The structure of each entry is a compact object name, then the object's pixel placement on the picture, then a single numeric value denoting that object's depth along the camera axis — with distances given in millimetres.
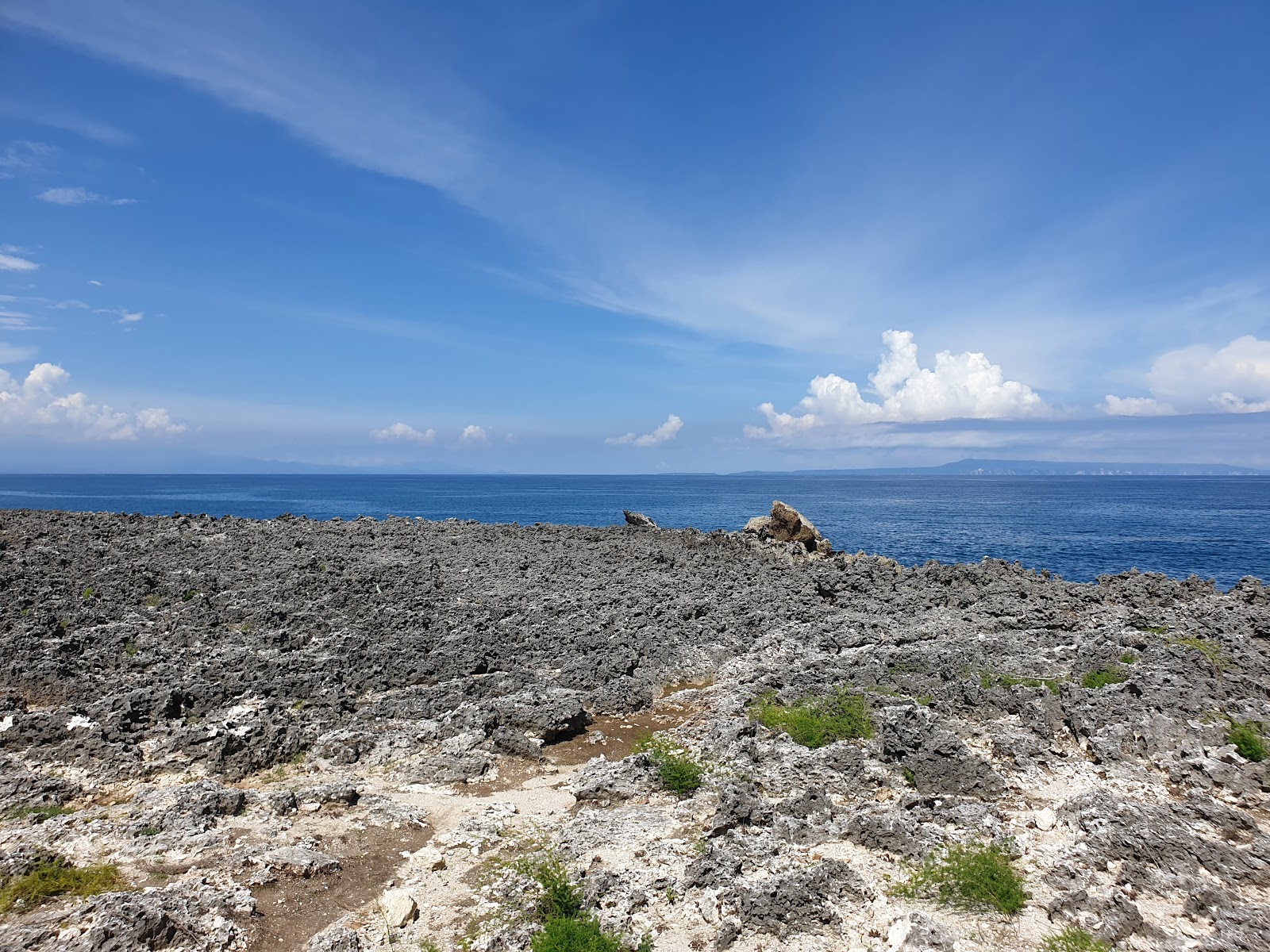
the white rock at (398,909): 7473
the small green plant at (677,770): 10562
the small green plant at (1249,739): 9977
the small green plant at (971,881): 7348
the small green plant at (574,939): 6930
